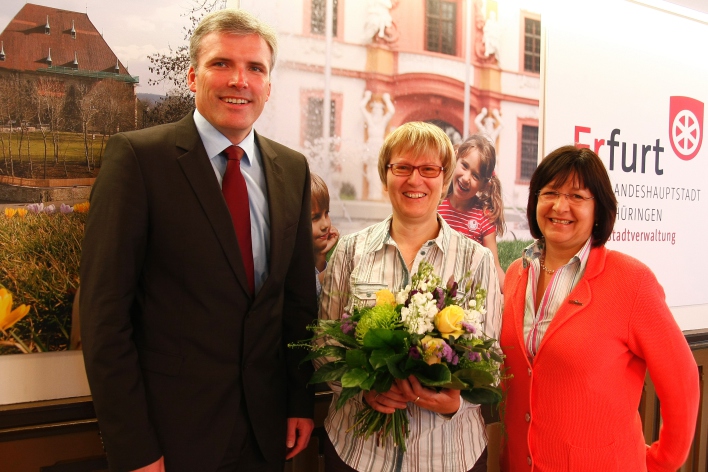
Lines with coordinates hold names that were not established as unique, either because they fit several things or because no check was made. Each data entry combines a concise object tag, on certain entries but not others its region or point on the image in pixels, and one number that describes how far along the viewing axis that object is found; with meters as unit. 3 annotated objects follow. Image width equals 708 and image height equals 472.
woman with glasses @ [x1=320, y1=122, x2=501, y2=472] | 1.86
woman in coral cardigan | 1.96
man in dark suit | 1.62
